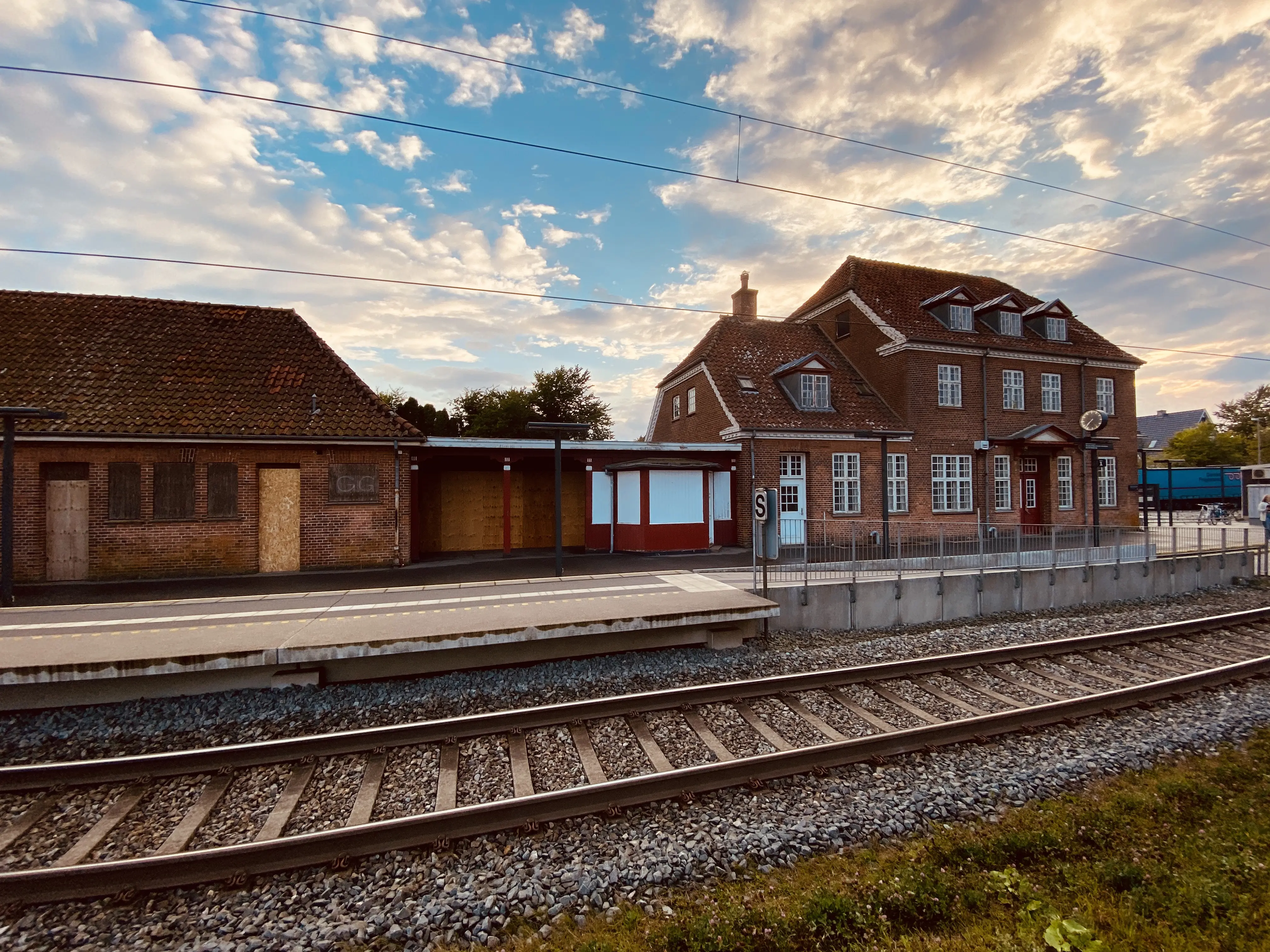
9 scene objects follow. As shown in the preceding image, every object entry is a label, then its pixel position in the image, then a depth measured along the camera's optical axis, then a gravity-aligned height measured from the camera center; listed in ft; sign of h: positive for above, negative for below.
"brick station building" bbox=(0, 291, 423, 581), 44.21 +3.85
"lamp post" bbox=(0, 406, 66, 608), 32.53 +0.62
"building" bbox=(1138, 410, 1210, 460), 174.50 +18.97
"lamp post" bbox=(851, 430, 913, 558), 49.34 -0.74
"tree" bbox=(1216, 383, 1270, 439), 155.84 +20.25
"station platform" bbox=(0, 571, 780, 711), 22.20 -6.50
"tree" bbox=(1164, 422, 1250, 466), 143.74 +8.98
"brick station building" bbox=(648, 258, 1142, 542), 65.82 +11.39
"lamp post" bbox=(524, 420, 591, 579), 39.88 +4.63
